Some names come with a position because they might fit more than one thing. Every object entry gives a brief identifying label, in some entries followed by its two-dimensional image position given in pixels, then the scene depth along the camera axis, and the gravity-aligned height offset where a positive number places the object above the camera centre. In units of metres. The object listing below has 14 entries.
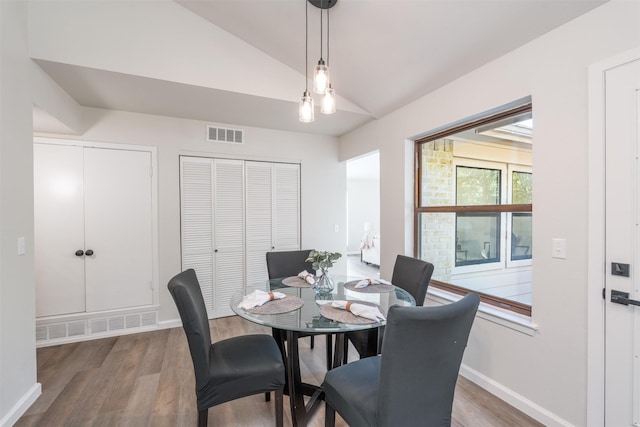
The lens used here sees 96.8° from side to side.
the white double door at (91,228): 2.86 -0.17
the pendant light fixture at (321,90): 1.63 +0.72
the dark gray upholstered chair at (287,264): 2.75 -0.52
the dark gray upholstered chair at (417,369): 1.09 -0.65
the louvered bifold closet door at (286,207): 3.88 +0.06
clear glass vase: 2.15 -0.55
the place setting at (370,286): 2.12 -0.59
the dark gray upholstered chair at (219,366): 1.48 -0.86
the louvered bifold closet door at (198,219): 3.41 -0.09
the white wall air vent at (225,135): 3.53 +0.97
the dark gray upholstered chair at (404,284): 1.88 -0.59
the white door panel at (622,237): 1.42 -0.14
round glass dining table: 1.49 -0.60
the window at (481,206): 2.06 +0.04
